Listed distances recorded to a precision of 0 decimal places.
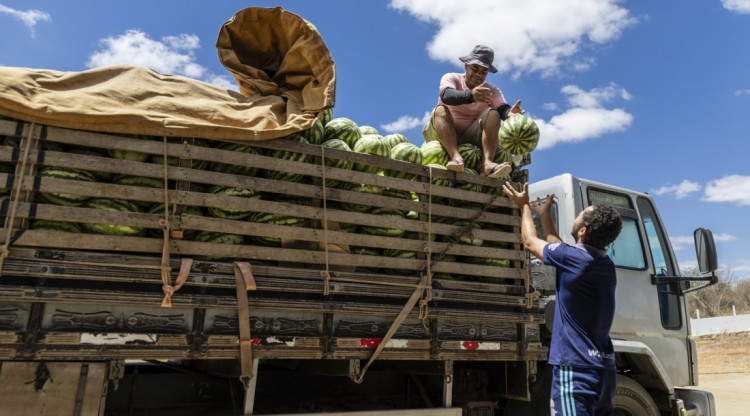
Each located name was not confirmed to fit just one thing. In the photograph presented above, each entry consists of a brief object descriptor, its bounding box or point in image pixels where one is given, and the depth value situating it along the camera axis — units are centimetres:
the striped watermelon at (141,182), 300
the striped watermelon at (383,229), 361
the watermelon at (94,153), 296
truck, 273
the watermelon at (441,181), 398
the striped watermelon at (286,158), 339
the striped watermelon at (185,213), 302
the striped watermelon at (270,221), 329
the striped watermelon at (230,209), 316
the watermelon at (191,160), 309
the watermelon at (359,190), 361
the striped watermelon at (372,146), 393
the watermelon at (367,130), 434
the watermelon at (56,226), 277
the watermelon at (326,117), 417
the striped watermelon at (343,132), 405
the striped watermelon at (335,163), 354
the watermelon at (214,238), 312
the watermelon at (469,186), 411
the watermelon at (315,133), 385
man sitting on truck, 455
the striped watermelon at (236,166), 324
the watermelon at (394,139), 435
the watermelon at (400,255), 368
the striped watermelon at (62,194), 282
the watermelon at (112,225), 290
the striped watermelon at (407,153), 407
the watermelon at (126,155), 302
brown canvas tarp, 291
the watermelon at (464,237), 391
